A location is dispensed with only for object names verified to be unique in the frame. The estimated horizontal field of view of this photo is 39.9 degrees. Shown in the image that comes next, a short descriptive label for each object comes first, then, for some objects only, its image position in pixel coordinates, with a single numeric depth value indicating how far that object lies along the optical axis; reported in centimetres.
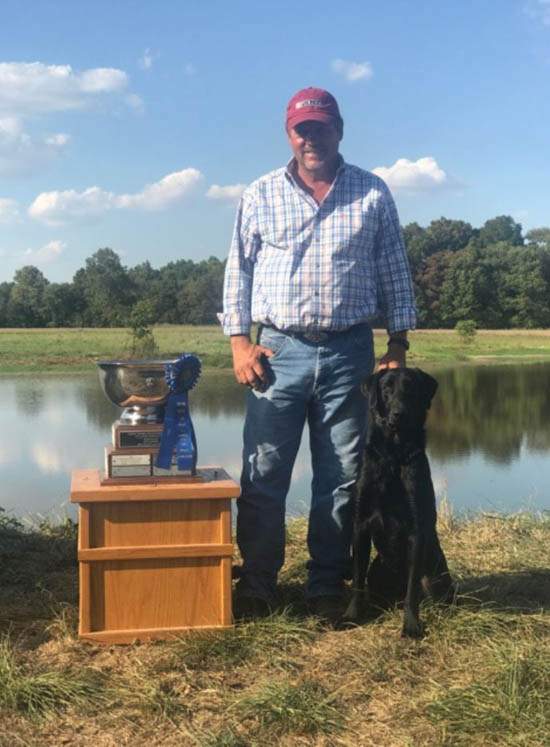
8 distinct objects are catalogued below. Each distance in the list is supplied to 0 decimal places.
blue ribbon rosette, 300
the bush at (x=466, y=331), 3306
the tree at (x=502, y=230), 8269
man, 315
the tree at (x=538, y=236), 7762
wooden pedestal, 291
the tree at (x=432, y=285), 4869
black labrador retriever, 299
